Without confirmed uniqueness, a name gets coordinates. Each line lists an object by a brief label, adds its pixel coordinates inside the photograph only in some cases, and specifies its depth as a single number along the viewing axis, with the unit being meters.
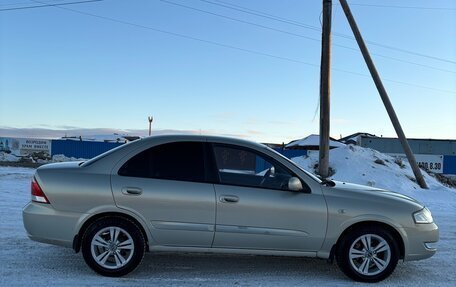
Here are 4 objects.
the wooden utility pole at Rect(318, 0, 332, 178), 14.54
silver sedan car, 5.14
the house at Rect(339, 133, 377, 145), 41.52
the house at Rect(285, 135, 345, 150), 38.09
